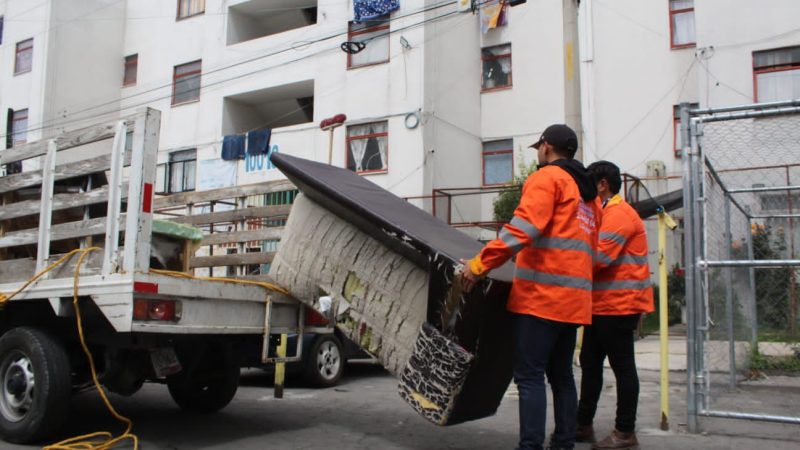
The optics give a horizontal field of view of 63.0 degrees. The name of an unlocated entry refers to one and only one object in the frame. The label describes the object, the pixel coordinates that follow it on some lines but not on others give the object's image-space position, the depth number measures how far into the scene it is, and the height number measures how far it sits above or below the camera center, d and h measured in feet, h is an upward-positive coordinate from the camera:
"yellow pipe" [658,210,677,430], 16.71 +0.02
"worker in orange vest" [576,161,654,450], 14.01 -0.42
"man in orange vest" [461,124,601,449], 11.25 +0.13
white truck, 13.20 -0.30
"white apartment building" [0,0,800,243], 53.98 +18.97
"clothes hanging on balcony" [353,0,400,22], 58.59 +24.61
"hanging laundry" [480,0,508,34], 62.03 +25.47
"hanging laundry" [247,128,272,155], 64.23 +13.66
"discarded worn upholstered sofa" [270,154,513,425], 11.95 -0.16
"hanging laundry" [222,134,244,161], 65.98 +13.42
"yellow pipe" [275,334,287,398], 17.54 -2.84
